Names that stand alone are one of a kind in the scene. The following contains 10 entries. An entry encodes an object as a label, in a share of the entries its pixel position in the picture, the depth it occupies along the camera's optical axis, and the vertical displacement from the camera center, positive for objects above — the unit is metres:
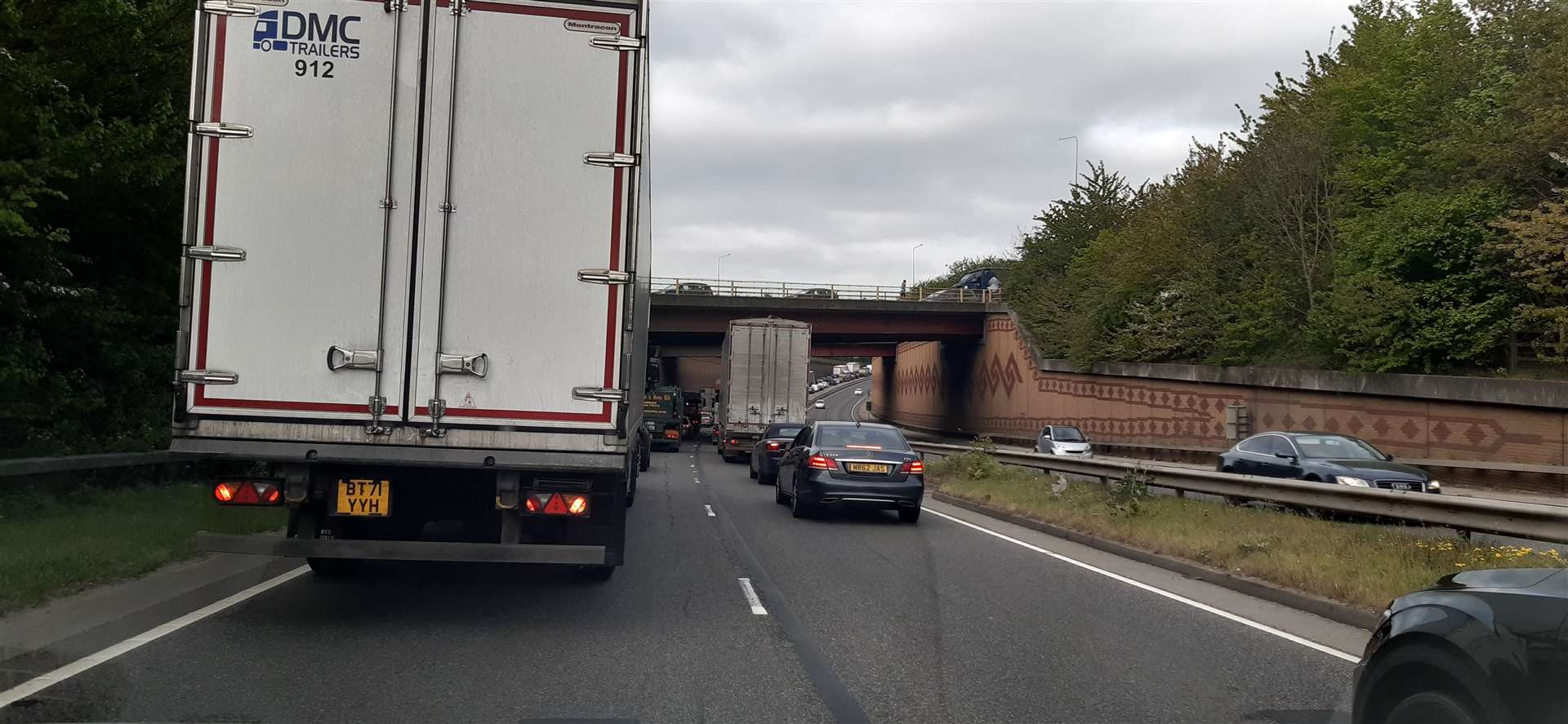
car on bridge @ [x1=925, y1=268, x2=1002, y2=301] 58.09 +6.51
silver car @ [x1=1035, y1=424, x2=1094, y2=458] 35.78 -1.11
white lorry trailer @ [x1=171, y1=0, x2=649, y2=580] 7.39 +0.84
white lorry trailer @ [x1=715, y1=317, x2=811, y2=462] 34.66 +0.64
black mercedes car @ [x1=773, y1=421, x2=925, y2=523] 16.05 -1.06
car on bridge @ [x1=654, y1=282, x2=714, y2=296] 54.69 +5.03
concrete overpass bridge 52.31 +4.03
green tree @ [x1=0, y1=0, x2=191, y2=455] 10.94 +1.77
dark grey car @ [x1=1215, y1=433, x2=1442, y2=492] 15.46 -0.68
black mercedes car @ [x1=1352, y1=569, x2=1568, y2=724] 3.54 -0.77
